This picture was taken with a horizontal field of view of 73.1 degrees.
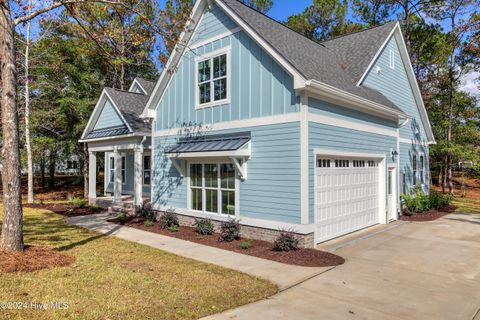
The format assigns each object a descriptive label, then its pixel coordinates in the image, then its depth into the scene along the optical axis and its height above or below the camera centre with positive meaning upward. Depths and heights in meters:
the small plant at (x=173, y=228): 10.79 -2.17
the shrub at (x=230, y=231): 9.15 -1.92
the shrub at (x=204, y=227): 10.03 -1.96
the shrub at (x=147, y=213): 12.59 -1.93
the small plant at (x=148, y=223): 11.73 -2.16
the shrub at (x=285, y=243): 7.91 -1.96
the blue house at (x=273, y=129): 8.51 +1.08
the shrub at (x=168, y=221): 11.24 -1.99
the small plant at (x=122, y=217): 12.85 -2.11
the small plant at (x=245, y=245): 8.35 -2.13
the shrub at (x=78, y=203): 16.73 -2.01
